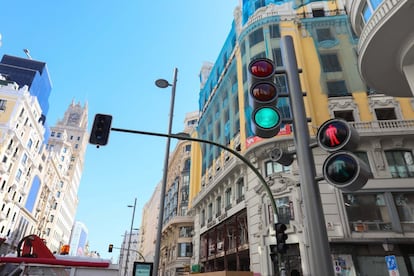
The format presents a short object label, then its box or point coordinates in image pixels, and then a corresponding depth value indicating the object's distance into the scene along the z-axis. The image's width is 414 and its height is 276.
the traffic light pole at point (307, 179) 3.16
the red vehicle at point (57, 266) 6.21
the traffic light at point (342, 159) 3.01
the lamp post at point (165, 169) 9.98
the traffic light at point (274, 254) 8.38
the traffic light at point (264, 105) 3.94
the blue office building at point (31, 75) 66.81
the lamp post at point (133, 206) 41.81
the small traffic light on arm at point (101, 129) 6.61
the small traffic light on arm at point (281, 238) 7.81
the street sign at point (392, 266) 14.46
